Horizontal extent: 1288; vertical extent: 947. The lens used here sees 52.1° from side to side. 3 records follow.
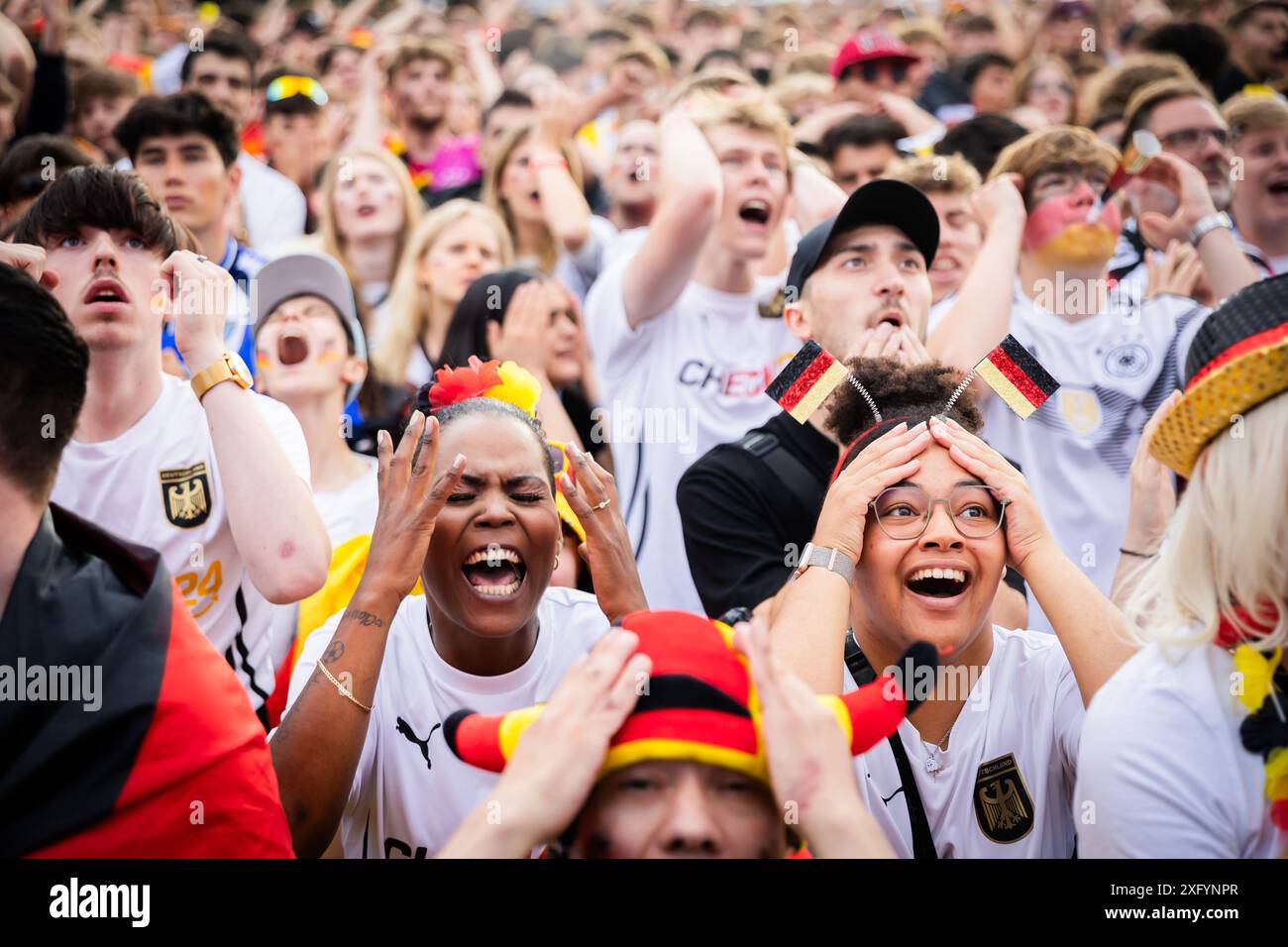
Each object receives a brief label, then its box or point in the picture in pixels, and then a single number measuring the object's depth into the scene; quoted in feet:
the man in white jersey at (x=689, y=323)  16.03
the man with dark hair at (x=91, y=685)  6.88
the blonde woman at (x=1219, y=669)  7.07
